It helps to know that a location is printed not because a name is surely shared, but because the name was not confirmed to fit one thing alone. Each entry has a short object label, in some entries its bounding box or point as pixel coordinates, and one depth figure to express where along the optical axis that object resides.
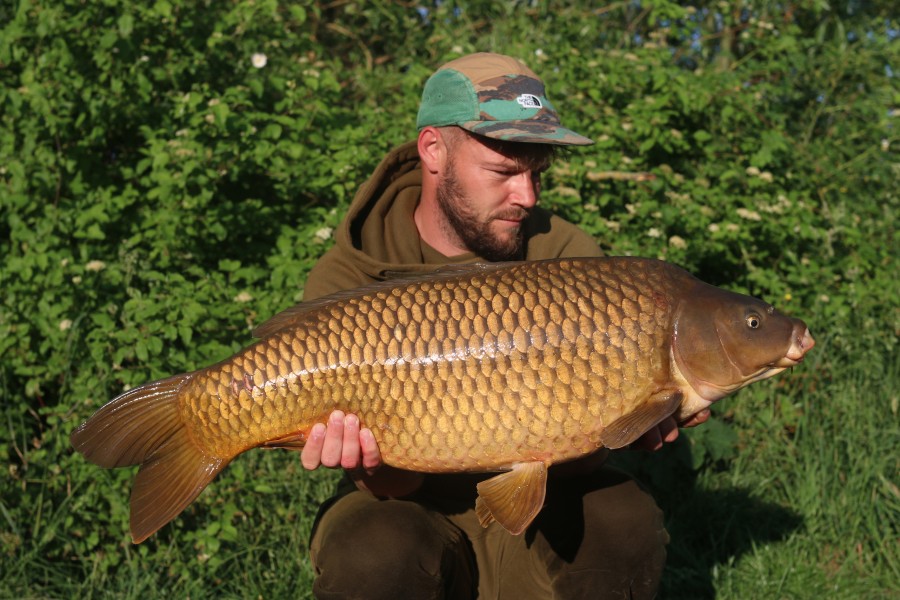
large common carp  1.62
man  1.80
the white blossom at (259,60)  3.32
